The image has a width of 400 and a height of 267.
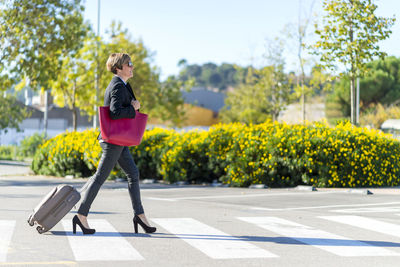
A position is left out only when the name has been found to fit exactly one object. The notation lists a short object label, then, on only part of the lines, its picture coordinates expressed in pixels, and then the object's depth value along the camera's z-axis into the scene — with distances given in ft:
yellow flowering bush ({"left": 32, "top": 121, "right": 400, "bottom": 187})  46.65
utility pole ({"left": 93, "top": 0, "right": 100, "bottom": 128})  105.89
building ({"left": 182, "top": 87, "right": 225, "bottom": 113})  295.07
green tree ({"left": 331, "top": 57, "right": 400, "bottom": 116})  174.50
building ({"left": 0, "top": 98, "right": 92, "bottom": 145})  231.87
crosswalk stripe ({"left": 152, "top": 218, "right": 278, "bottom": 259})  19.77
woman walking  22.52
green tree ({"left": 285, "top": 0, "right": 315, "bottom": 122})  106.32
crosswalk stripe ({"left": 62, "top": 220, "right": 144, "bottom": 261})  18.88
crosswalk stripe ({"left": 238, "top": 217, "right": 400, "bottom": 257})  20.39
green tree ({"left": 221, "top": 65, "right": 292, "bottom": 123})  136.05
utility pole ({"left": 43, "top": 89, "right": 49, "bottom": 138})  130.02
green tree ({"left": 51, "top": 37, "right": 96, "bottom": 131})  93.15
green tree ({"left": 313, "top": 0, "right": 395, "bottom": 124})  59.98
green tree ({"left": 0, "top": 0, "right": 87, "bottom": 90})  67.92
